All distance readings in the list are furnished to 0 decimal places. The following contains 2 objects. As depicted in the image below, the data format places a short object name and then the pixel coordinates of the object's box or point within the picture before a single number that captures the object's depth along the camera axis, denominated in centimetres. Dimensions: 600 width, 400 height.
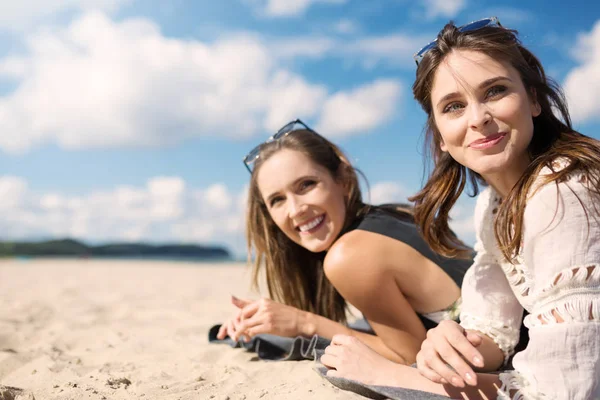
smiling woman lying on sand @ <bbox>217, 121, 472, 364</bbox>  108
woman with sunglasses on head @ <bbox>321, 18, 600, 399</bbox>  66
